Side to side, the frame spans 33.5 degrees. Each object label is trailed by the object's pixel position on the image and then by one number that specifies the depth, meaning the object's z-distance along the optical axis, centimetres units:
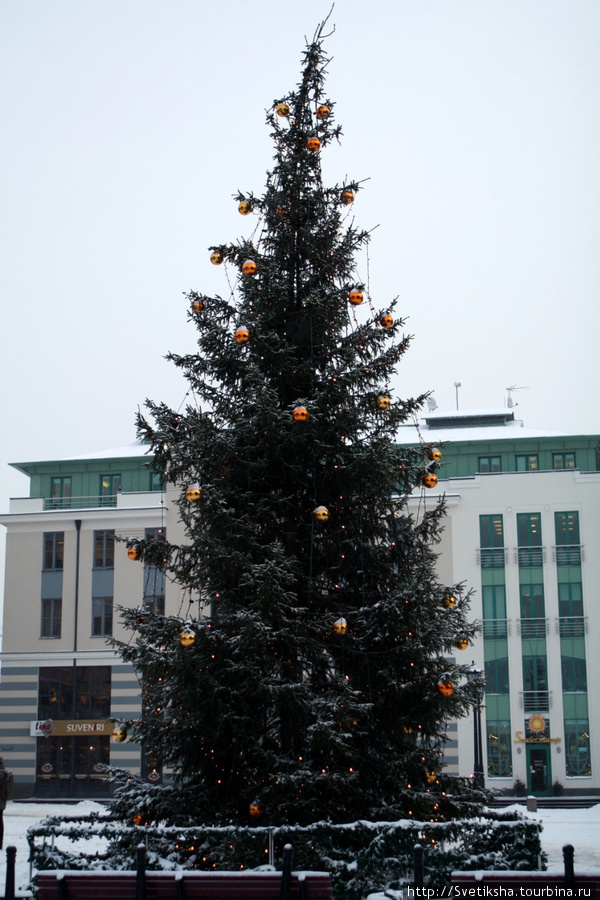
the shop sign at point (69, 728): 4575
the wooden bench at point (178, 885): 995
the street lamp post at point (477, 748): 2865
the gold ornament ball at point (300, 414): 1353
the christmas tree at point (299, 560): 1298
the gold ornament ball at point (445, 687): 1305
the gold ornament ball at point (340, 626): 1297
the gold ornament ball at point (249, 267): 1456
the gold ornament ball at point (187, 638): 1262
